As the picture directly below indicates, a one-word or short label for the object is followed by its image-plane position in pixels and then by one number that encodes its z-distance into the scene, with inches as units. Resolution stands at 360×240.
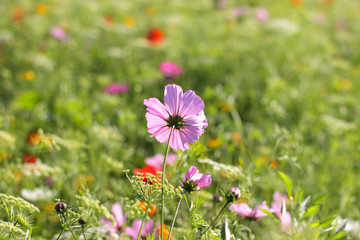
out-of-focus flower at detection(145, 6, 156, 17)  158.9
